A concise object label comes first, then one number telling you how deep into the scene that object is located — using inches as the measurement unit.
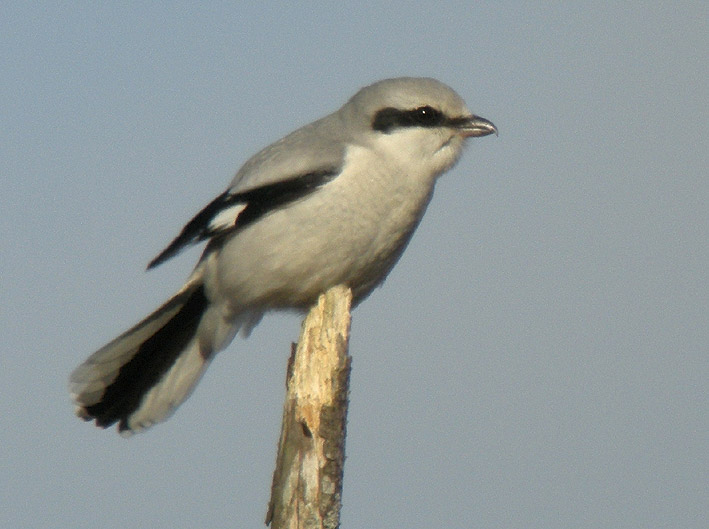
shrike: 385.4
